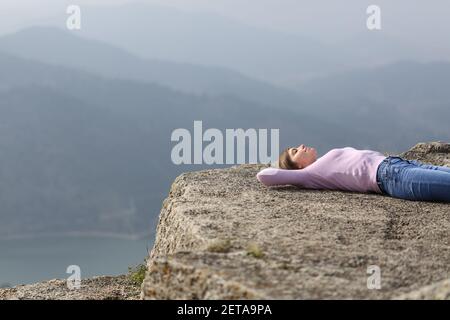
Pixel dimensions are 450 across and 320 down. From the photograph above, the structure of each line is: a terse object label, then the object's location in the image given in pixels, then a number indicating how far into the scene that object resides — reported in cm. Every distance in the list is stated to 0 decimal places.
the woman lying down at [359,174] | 841
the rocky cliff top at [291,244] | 521
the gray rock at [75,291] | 916
